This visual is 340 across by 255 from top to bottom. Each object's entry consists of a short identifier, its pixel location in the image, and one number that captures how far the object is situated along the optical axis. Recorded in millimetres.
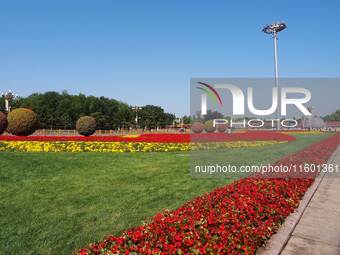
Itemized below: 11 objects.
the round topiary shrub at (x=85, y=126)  41569
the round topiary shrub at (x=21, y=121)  30734
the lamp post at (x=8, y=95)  46000
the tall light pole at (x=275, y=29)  56288
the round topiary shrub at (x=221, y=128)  45988
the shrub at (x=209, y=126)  45688
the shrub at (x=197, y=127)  43438
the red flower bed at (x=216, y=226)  3809
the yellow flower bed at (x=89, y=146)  17750
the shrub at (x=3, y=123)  29891
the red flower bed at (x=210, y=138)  21500
